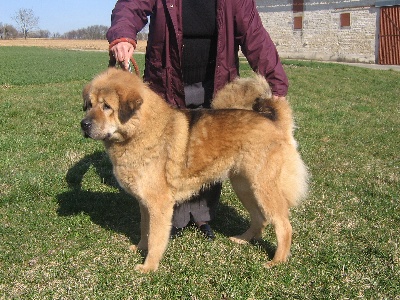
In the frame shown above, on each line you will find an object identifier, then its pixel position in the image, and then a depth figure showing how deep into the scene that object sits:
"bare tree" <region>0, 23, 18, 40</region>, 117.50
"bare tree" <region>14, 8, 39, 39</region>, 136.75
